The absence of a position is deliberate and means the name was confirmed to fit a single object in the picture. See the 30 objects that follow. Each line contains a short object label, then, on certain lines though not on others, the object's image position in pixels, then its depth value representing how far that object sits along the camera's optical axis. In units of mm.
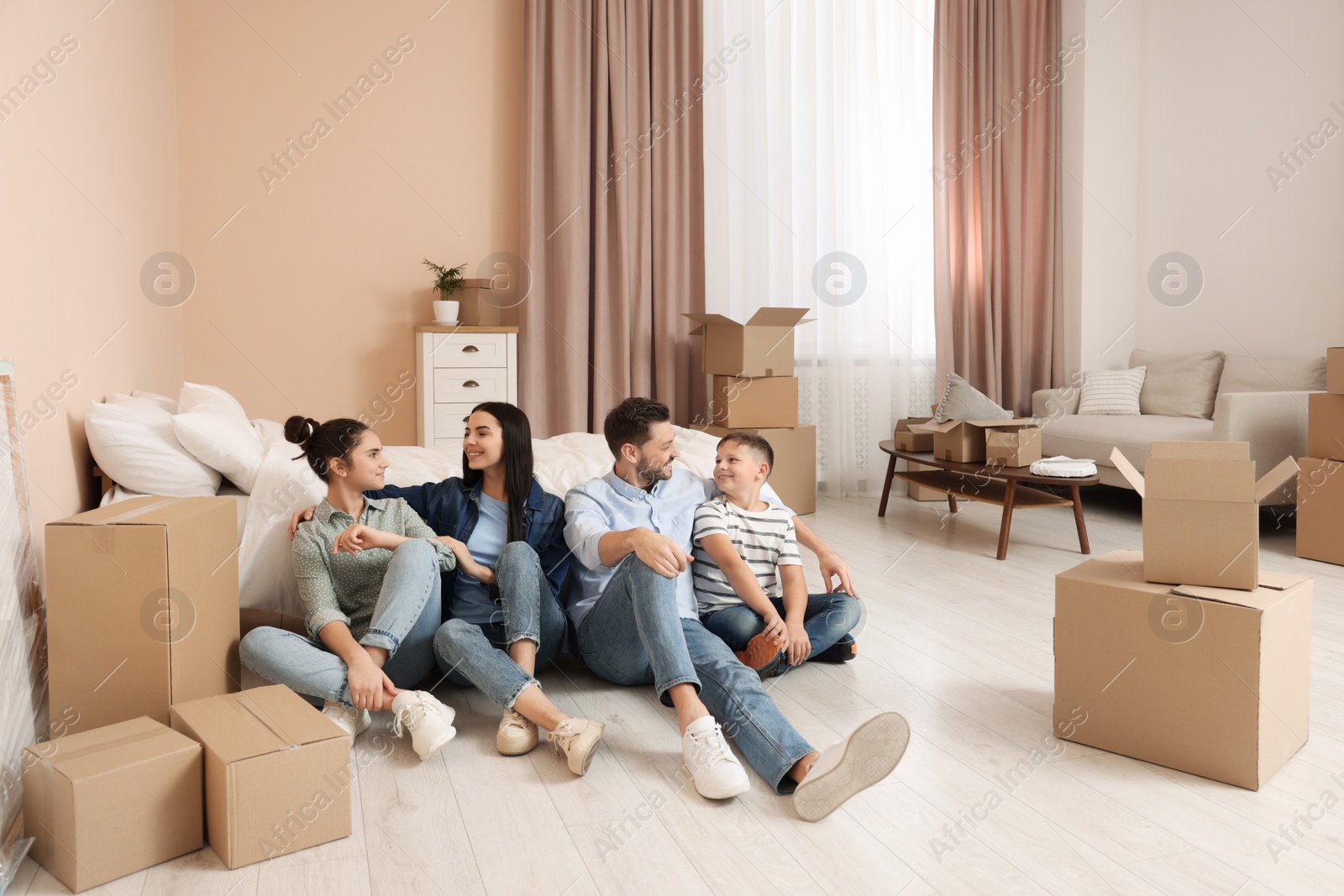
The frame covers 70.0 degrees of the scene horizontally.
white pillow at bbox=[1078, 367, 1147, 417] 4793
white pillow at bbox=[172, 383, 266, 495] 2242
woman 1838
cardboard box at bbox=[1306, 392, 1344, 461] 3248
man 1516
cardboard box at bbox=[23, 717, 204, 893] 1334
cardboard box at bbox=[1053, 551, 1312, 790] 1623
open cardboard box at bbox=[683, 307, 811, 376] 4316
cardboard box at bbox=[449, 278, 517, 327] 4410
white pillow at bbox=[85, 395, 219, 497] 2168
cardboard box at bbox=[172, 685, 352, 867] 1396
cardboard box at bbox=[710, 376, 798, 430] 4410
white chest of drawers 4117
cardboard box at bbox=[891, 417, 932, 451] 4266
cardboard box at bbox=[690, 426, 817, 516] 4449
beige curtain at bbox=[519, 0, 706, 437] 4477
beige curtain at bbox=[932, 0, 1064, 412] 5117
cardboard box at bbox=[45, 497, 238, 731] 1602
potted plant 4176
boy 2062
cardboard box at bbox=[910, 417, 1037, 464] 3795
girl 1781
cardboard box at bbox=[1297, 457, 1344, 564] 3279
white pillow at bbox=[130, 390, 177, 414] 2764
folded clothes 3488
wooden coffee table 3543
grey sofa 3723
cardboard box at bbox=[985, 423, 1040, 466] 3627
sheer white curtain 4828
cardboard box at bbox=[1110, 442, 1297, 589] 1663
